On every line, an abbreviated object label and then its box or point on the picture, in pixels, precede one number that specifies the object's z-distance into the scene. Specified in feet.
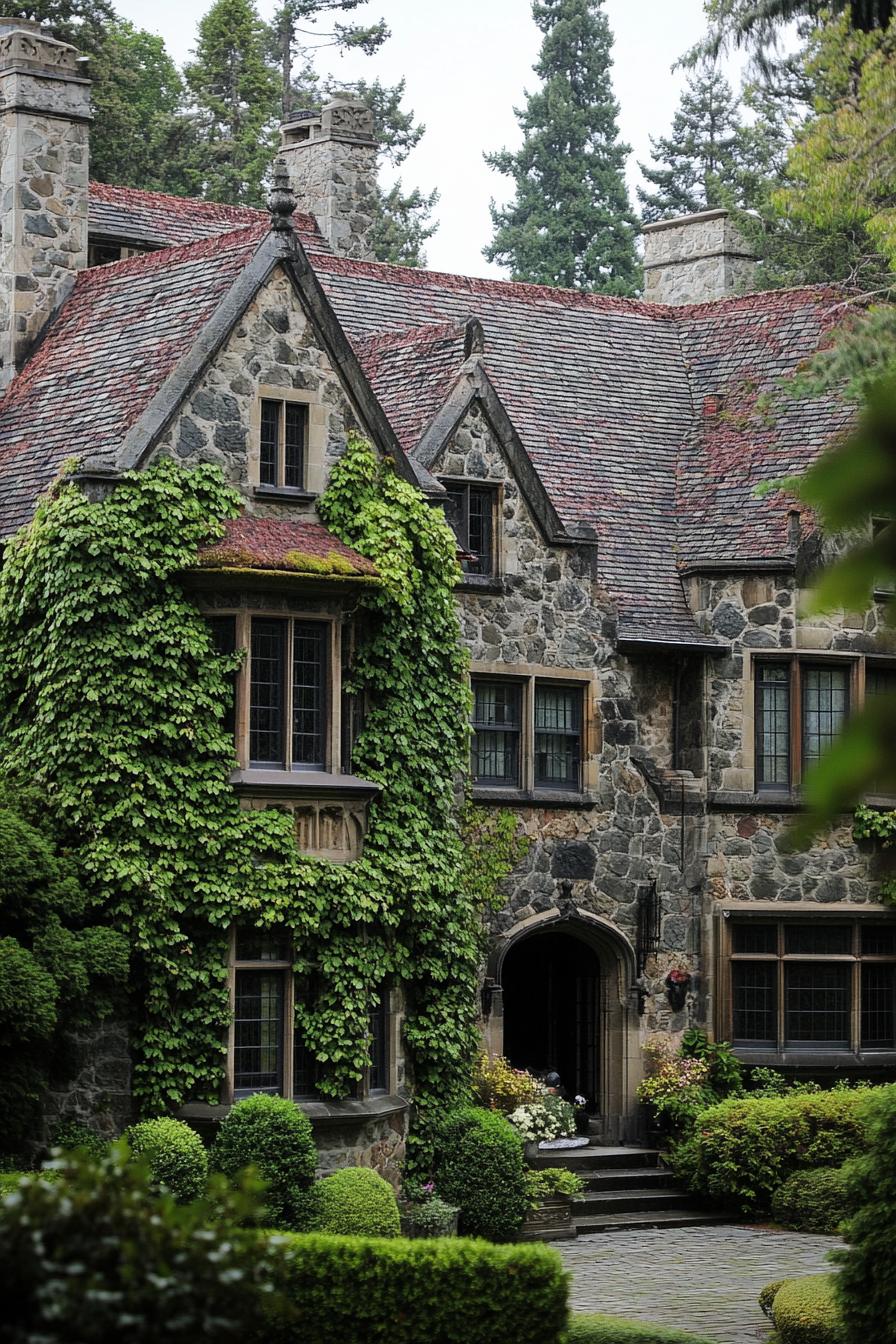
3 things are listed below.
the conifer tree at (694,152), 206.59
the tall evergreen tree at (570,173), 201.36
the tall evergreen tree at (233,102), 164.14
